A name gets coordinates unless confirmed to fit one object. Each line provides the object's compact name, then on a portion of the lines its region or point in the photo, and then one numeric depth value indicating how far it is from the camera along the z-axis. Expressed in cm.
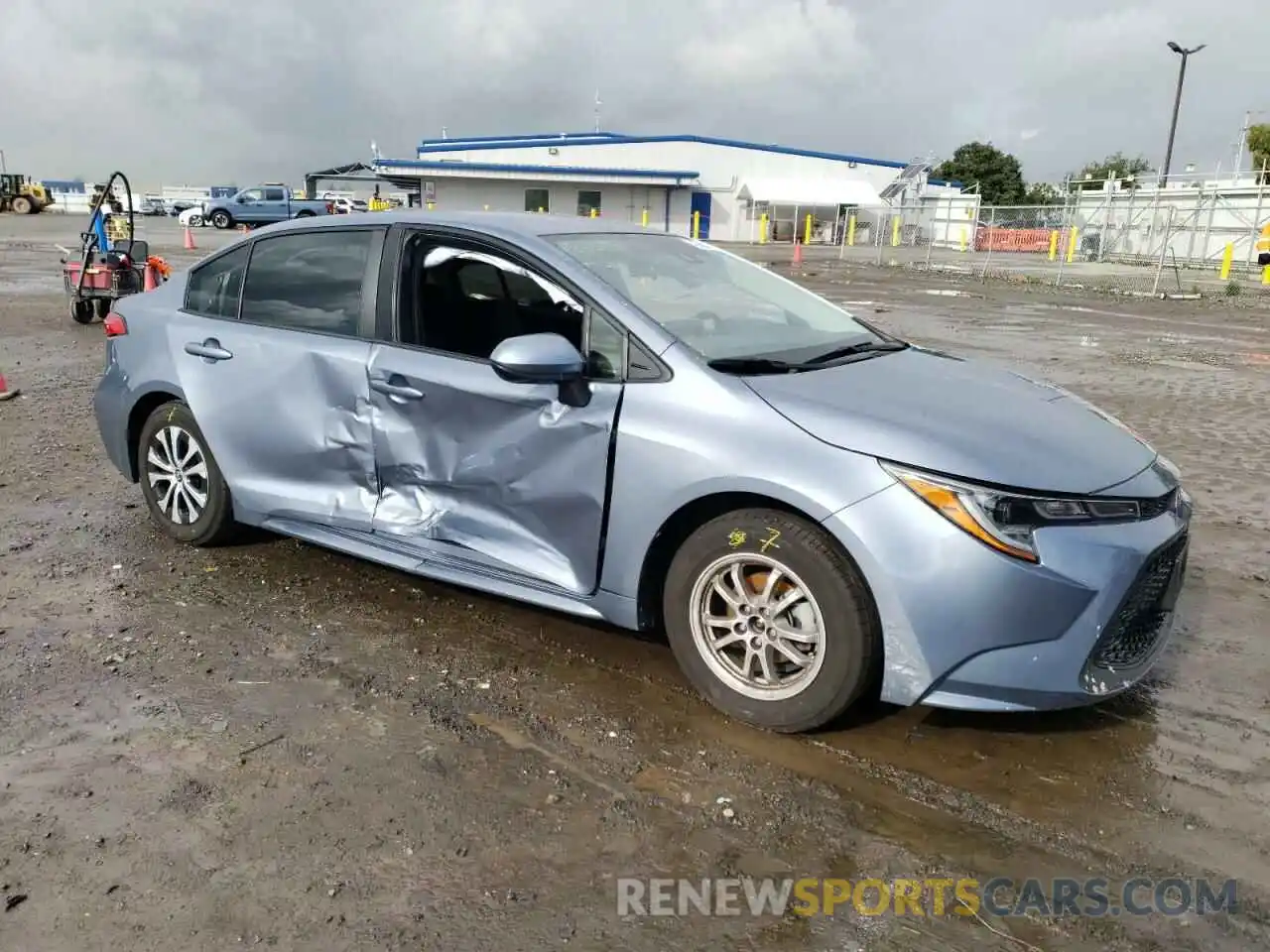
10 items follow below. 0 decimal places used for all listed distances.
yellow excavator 5725
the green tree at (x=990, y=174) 8044
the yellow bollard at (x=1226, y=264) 2705
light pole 4441
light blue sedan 292
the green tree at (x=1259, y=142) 6900
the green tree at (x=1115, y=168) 8031
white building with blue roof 5381
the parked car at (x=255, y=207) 4681
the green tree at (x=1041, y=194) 7566
